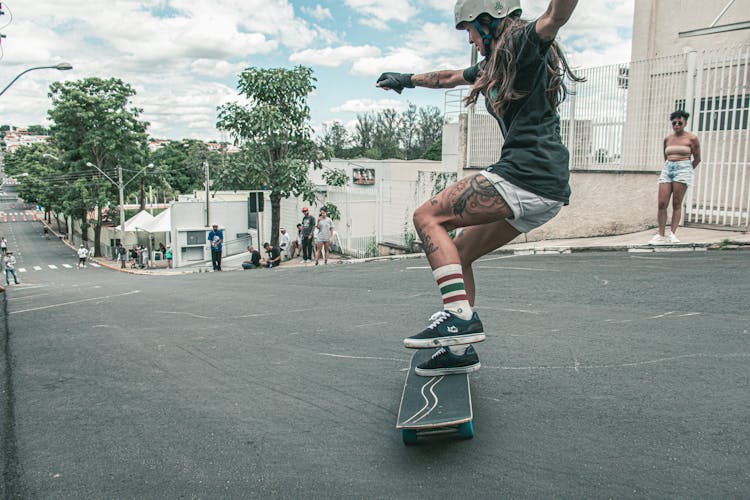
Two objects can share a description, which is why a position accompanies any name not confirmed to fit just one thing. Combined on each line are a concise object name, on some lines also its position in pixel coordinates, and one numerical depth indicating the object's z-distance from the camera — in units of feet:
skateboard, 6.75
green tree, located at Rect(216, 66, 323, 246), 71.82
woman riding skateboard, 8.47
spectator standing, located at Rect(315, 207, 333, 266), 55.65
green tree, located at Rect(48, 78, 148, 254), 137.18
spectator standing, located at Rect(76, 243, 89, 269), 136.05
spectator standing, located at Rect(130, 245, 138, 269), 129.35
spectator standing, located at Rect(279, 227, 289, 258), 76.18
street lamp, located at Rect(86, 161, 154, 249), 124.94
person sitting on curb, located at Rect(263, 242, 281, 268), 69.15
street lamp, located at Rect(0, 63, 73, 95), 65.46
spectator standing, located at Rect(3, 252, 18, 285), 83.68
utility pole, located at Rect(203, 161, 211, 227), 103.06
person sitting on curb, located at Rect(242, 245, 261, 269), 68.44
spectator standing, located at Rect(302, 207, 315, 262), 62.44
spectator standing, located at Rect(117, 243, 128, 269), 126.93
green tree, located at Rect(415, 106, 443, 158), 220.64
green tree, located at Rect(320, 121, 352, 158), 241.55
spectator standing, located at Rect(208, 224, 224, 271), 72.59
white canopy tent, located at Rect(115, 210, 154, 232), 132.57
